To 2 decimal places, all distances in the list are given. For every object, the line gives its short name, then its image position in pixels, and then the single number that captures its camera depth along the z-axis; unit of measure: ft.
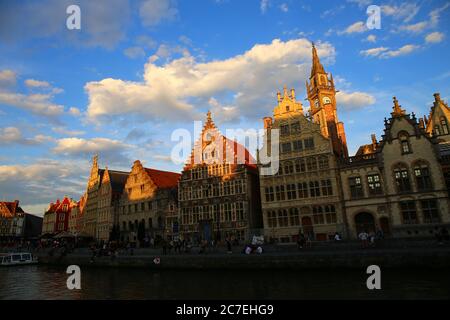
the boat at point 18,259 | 158.71
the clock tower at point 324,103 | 169.89
